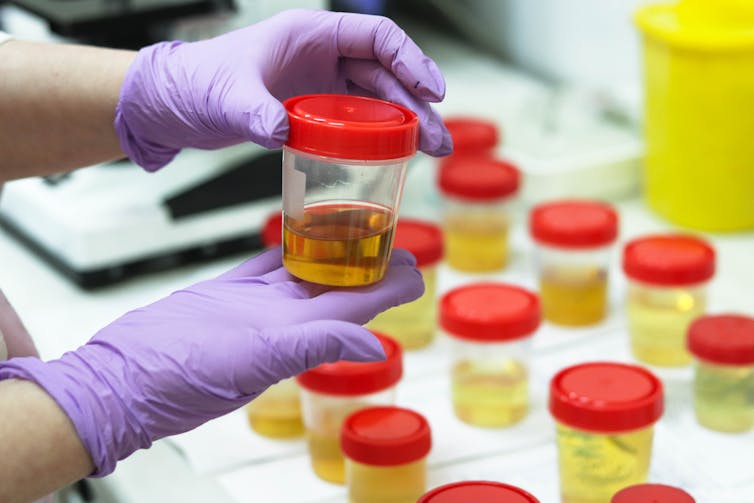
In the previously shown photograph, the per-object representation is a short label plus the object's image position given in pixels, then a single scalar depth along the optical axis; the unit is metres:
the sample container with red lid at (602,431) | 1.07
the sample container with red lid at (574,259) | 1.31
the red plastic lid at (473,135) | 1.50
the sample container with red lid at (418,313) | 1.30
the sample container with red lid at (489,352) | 1.19
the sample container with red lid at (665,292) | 1.25
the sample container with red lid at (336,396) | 1.13
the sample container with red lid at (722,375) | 1.16
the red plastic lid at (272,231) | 1.32
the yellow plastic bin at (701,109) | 1.40
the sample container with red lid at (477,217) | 1.40
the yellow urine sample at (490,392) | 1.20
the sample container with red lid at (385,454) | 1.08
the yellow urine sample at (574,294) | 1.32
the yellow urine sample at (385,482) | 1.09
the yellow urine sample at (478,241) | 1.41
